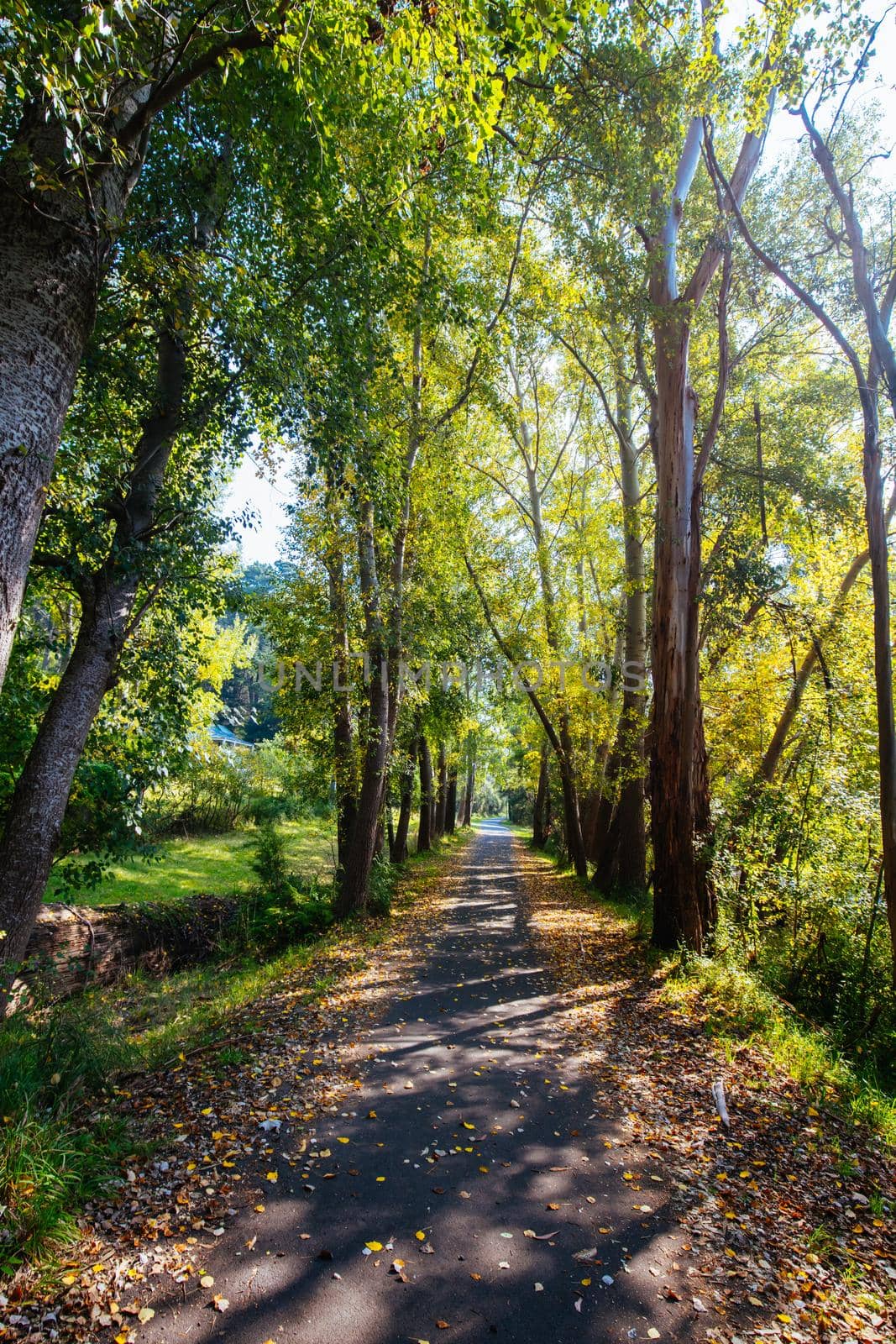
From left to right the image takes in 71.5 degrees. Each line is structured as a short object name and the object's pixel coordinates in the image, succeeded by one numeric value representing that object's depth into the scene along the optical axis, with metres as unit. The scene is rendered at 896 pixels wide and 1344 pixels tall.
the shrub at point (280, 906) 9.91
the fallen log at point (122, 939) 7.94
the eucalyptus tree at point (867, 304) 6.07
